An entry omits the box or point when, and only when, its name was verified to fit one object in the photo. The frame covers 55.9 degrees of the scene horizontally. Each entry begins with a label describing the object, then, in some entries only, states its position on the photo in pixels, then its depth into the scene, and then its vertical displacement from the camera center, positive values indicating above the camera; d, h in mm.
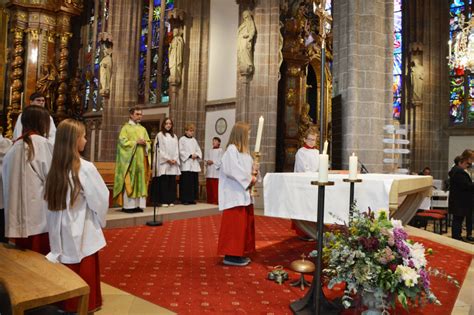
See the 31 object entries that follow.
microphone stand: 7344 -958
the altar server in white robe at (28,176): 3654 -128
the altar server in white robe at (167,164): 8969 +21
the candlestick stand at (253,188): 4610 -230
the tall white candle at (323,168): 2643 +6
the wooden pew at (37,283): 2357 -699
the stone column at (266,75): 10766 +2232
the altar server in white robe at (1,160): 4676 +4
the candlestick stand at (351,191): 3137 -157
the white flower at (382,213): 3014 -287
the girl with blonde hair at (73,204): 3070 -285
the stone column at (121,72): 15555 +3258
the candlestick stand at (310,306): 3354 -1053
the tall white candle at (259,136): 4169 +296
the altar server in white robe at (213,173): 10594 -163
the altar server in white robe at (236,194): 4836 -294
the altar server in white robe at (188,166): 9781 -4
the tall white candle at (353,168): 3154 +13
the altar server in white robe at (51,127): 4738 +396
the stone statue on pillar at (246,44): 10812 +2974
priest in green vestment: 7852 -32
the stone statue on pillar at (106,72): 15727 +3234
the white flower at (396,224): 2979 -356
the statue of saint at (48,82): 16859 +3031
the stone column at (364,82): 8516 +1698
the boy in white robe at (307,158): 6773 +163
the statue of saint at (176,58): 12984 +3123
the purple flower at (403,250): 2850 -504
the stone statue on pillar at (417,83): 16484 +3275
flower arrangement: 2770 -588
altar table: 3852 -231
